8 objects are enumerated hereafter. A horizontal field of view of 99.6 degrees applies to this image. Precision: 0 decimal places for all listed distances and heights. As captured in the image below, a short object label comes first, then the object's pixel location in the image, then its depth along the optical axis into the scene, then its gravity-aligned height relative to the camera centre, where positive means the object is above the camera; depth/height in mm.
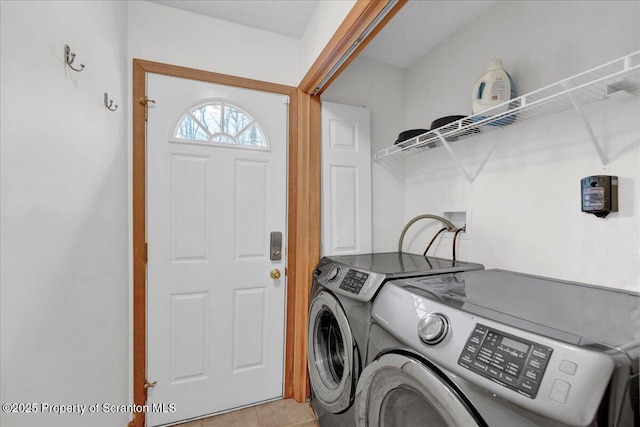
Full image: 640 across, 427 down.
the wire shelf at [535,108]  957 +464
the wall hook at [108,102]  1256 +507
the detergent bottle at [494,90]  1310 +600
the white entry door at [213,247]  1665 -238
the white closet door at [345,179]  1963 +236
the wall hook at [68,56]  902 +519
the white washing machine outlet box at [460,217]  1660 -36
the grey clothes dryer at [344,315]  1201 -518
